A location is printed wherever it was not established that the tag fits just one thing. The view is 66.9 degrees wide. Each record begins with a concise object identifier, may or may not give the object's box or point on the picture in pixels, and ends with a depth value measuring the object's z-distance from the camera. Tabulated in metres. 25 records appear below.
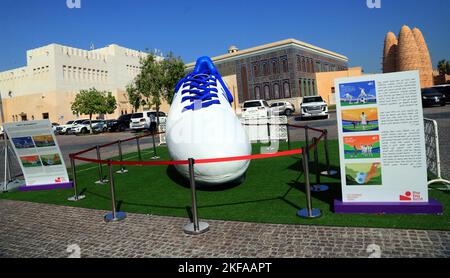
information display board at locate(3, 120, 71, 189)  8.08
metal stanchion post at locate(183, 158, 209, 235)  4.66
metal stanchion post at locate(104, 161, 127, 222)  5.55
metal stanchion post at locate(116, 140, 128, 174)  10.14
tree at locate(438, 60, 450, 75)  84.62
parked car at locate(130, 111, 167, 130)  28.55
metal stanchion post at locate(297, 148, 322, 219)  4.86
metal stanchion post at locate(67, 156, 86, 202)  7.17
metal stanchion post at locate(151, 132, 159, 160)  12.51
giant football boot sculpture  6.16
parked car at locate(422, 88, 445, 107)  25.83
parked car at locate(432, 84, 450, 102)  27.28
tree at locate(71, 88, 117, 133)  38.00
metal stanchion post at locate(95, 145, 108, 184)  8.70
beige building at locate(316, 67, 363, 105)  59.66
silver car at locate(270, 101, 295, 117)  37.03
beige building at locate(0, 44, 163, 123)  52.06
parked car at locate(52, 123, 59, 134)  40.72
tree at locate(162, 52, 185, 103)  28.20
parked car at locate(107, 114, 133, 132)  34.31
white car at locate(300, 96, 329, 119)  24.38
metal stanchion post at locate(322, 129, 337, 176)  7.43
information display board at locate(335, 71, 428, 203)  4.47
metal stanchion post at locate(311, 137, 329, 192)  6.17
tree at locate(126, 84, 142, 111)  29.17
